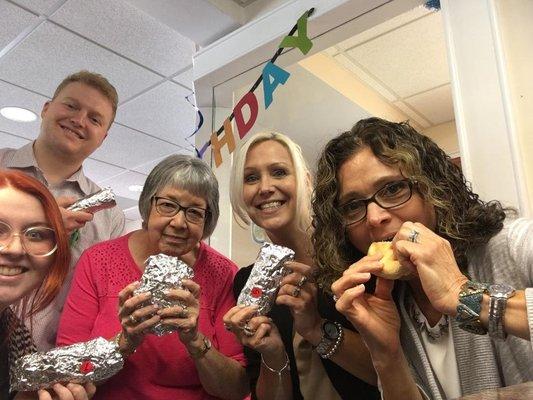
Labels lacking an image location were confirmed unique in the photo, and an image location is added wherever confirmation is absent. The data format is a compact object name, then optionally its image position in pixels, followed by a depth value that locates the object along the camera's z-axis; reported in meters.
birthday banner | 1.54
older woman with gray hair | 0.99
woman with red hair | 0.92
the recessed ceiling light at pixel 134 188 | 4.31
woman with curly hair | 0.74
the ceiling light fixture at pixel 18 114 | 2.93
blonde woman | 0.99
